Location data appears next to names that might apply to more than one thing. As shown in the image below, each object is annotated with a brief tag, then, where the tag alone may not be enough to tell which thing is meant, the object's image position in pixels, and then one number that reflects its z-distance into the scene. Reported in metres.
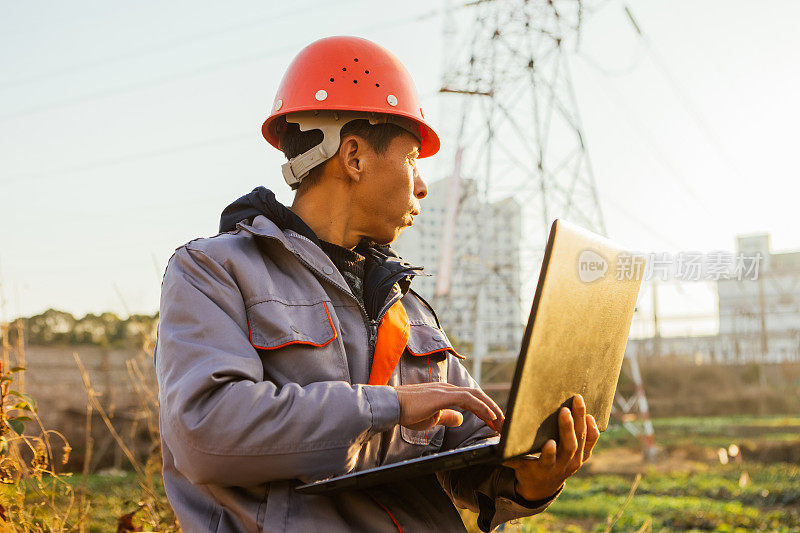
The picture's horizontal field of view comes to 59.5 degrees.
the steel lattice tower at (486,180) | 13.99
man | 1.20
